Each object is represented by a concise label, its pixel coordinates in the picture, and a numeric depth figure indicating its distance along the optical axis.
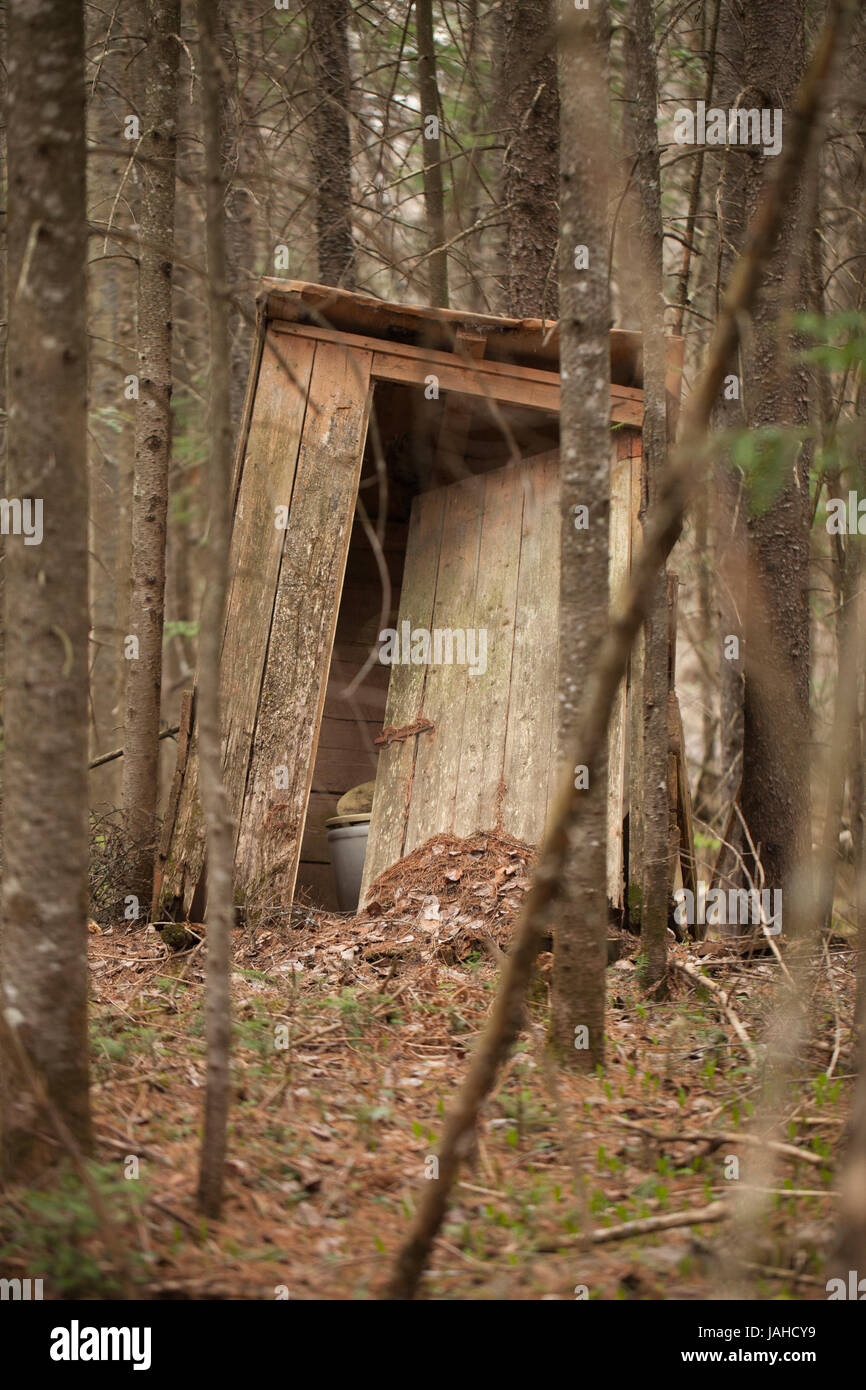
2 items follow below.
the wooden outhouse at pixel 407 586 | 5.89
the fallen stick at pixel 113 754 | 7.01
